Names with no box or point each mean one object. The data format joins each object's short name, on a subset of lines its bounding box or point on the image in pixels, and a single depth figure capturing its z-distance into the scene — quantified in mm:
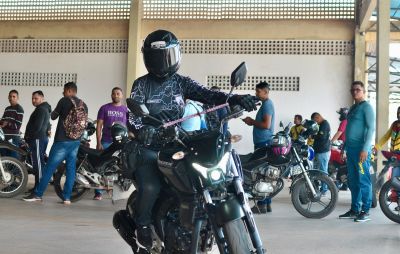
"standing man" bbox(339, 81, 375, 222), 5855
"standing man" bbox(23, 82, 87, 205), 6703
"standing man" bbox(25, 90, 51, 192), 7496
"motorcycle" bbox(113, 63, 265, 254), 2457
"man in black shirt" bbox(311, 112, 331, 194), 8789
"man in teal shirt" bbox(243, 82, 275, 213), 6503
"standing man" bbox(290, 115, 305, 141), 10312
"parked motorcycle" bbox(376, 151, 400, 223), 5820
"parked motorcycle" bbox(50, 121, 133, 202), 6766
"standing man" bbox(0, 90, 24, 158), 8164
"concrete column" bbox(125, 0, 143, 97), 12664
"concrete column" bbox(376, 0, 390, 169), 9898
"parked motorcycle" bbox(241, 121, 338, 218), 6105
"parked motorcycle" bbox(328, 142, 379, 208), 9112
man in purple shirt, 7574
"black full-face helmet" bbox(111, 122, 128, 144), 4762
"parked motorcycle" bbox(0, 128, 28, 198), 7207
